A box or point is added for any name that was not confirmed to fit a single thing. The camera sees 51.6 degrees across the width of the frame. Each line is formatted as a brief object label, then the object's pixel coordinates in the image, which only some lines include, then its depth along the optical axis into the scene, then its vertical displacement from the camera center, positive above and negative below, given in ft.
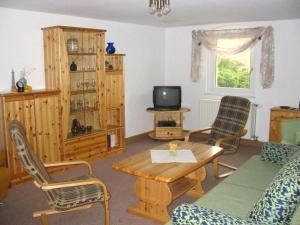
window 19.40 +0.68
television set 20.42 -0.97
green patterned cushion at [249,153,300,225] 5.80 -2.24
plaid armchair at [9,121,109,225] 8.25 -3.13
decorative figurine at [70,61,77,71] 15.33 +0.78
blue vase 17.15 +1.88
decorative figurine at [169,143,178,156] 11.16 -2.42
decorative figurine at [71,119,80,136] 15.67 -2.27
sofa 5.77 -2.57
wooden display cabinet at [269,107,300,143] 16.39 -1.89
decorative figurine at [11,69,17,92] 13.55 +0.03
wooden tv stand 20.10 -3.10
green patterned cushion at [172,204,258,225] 5.60 -2.48
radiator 19.33 -1.98
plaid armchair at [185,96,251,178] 13.79 -1.93
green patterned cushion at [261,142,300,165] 10.61 -2.42
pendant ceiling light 8.62 +2.12
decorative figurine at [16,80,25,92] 13.16 -0.16
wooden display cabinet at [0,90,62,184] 12.55 -1.73
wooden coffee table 9.46 -3.19
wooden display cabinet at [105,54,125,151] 17.01 -0.94
